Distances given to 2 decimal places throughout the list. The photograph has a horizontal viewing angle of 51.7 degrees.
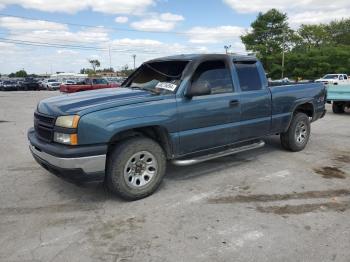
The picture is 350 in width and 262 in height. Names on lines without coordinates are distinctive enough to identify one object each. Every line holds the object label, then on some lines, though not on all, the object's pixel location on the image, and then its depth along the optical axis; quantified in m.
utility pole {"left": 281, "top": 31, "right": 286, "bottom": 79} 63.53
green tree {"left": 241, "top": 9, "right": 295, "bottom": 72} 66.12
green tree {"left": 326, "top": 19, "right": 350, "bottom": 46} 73.06
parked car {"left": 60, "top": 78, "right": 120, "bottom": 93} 29.02
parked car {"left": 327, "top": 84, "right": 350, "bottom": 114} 12.84
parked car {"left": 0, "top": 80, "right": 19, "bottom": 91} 43.25
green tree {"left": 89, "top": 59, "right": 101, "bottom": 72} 123.06
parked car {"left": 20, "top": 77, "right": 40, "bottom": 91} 45.05
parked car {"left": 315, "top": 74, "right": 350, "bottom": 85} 35.67
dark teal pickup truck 4.15
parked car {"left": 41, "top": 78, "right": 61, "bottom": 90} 47.12
